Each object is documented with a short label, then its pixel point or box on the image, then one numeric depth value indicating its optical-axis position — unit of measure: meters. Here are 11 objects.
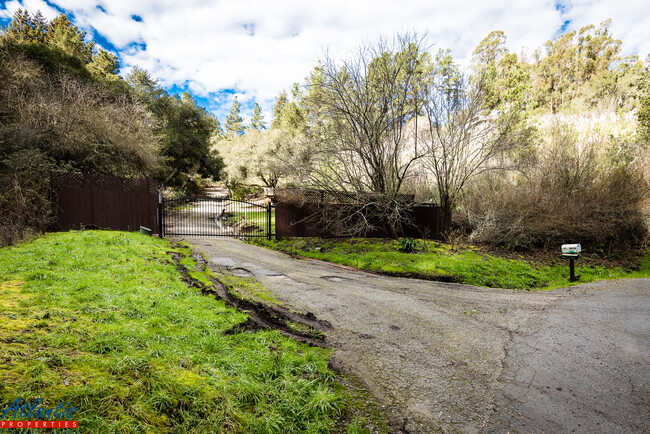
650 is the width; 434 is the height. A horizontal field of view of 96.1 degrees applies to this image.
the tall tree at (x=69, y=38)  25.16
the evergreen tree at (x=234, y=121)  71.25
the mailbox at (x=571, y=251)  8.06
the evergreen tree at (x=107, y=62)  31.98
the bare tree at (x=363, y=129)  10.87
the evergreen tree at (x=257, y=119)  61.73
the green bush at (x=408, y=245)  10.80
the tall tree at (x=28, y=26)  26.03
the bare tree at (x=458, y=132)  11.80
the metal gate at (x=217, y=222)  13.02
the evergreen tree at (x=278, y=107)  40.89
